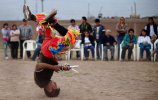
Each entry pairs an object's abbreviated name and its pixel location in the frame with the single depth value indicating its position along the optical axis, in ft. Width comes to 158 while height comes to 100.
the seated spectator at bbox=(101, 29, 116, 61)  55.72
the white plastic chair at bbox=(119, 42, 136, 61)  54.83
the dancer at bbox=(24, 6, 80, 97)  25.73
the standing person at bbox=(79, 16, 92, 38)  56.29
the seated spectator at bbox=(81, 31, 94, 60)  56.03
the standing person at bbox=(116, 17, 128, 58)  55.47
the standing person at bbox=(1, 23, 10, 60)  59.31
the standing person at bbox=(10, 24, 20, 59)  58.02
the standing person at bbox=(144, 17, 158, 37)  55.26
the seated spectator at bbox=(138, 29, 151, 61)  54.13
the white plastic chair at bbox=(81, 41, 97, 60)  56.12
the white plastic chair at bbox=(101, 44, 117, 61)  55.72
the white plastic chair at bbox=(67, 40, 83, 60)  56.65
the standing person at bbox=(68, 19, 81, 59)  55.85
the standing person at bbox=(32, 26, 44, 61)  55.36
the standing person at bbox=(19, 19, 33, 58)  58.59
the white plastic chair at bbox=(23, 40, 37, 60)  58.06
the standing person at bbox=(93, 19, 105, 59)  56.39
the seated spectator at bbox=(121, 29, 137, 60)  54.39
